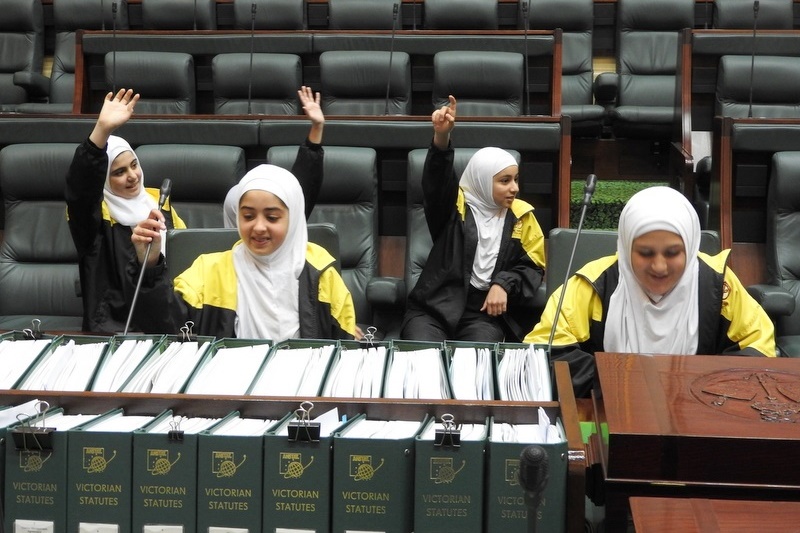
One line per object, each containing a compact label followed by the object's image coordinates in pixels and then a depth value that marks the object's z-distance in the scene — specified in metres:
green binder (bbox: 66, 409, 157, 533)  1.13
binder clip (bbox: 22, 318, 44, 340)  1.53
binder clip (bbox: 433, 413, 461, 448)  1.10
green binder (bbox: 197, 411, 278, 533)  1.12
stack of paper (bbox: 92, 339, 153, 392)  1.36
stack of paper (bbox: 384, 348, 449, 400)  1.32
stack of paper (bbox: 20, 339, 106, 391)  1.35
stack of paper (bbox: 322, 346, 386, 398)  1.33
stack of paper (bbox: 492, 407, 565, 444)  1.14
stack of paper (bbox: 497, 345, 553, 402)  1.31
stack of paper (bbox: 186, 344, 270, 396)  1.33
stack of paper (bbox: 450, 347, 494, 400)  1.32
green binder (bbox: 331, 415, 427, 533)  1.11
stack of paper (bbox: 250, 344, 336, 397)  1.33
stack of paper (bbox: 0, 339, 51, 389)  1.35
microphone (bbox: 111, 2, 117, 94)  3.83
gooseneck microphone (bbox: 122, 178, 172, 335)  1.98
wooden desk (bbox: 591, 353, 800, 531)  1.06
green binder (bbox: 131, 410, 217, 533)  1.13
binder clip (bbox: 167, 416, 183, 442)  1.12
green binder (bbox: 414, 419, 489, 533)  1.11
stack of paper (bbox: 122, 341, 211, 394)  1.34
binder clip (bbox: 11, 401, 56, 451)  1.13
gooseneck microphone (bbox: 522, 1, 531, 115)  3.93
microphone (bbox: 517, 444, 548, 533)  0.94
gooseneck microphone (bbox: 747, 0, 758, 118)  3.53
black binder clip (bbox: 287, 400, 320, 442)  1.11
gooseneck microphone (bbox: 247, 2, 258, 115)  3.85
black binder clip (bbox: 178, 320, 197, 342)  1.51
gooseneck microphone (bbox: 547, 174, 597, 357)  2.04
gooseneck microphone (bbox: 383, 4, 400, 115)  3.85
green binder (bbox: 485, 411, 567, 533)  1.10
